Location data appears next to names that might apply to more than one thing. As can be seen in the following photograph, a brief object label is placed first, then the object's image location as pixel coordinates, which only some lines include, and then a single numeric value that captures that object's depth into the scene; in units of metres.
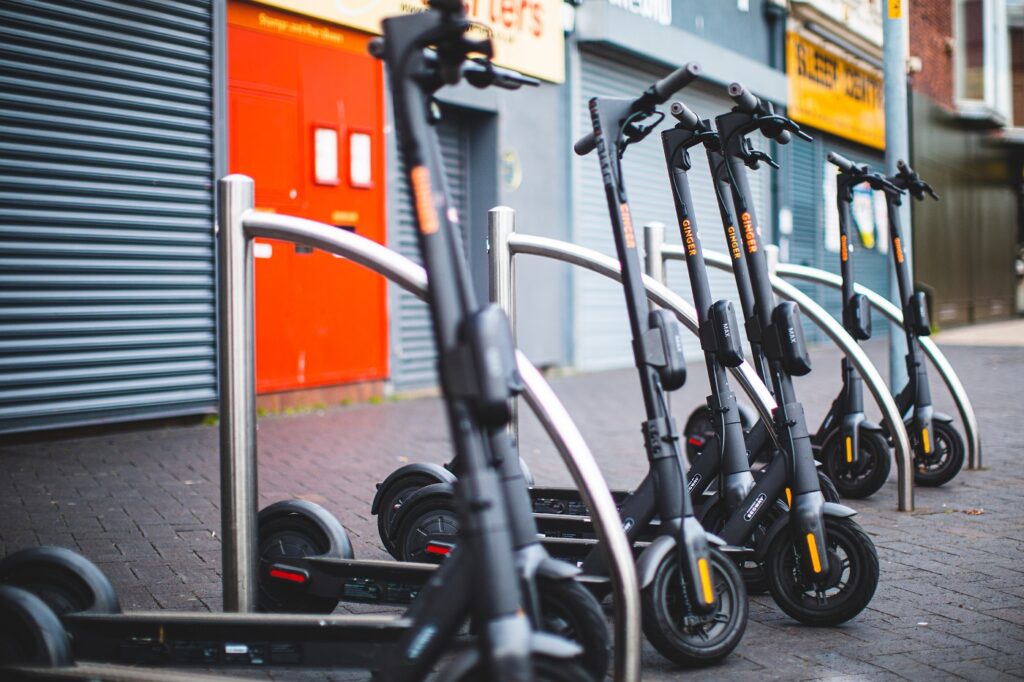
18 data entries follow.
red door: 9.05
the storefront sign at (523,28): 10.66
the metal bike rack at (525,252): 4.18
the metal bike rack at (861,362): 5.26
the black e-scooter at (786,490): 3.60
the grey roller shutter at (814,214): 19.22
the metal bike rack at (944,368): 6.45
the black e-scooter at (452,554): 2.23
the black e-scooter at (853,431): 5.79
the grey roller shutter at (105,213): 7.36
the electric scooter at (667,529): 3.13
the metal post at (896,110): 7.30
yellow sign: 18.88
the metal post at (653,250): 5.42
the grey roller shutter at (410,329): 10.63
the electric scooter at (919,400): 6.18
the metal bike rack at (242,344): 3.16
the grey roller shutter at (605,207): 13.36
